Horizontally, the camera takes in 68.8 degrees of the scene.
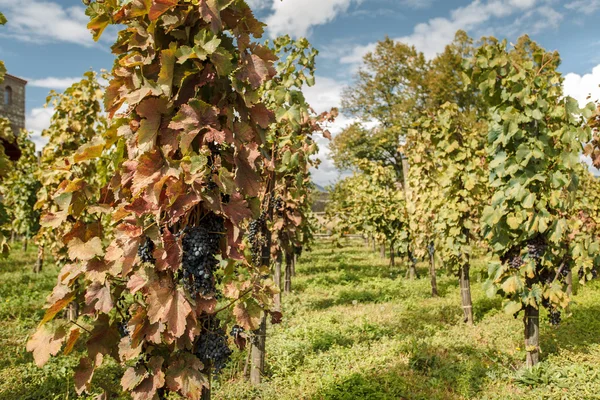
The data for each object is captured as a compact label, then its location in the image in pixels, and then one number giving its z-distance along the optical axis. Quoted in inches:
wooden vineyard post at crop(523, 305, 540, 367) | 196.9
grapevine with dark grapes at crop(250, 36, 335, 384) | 183.0
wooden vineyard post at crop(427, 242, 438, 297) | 376.7
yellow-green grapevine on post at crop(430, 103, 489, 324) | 280.1
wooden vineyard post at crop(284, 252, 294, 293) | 402.6
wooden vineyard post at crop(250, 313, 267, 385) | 189.3
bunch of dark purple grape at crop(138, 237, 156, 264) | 83.3
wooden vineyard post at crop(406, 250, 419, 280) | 459.2
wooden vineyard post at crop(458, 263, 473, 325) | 285.9
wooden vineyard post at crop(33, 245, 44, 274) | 496.6
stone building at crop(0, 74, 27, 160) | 1318.9
